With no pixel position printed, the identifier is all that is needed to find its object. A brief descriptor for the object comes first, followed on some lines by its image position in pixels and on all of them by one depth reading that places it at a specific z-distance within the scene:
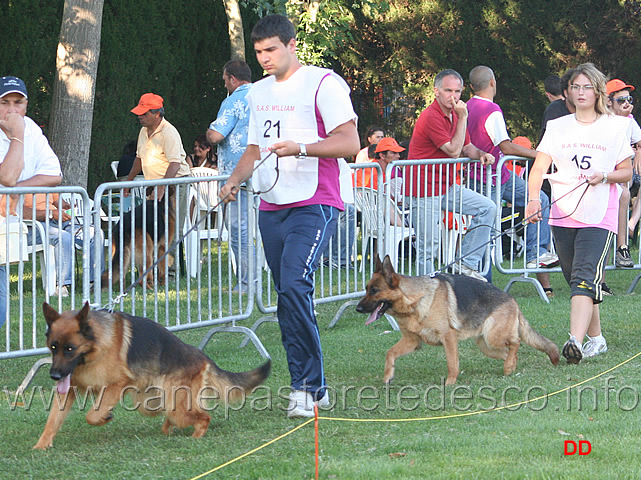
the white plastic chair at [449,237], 19.59
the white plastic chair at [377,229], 17.39
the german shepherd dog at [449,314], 12.79
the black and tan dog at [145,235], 14.26
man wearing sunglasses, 20.34
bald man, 19.75
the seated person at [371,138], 26.91
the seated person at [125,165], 26.45
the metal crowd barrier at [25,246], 12.41
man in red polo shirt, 17.98
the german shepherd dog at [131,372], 9.38
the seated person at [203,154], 29.42
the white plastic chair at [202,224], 14.62
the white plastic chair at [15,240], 12.46
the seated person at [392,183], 17.48
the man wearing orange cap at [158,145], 22.42
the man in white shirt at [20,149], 12.90
